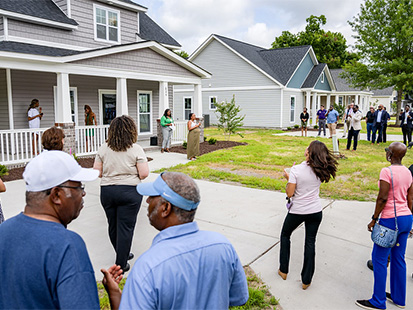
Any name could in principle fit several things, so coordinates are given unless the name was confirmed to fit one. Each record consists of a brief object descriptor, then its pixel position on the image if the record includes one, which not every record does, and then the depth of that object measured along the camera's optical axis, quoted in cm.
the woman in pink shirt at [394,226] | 357
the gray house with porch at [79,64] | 1141
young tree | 1790
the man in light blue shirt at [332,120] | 1412
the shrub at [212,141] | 1650
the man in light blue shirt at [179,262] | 156
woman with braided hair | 394
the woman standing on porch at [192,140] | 1241
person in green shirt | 1370
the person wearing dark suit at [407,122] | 1595
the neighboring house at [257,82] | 2705
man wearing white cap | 149
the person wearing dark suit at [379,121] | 1667
